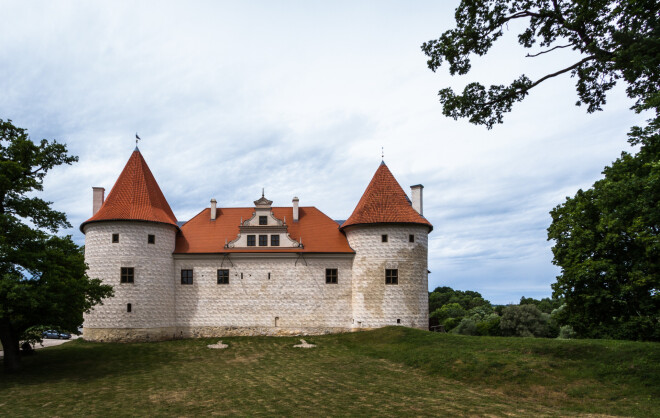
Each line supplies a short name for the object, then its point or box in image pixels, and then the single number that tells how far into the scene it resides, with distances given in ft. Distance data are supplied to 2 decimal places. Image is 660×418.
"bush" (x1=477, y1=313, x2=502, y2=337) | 142.31
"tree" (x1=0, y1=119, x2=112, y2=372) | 67.00
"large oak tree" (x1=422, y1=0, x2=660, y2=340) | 38.55
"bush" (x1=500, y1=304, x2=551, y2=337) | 134.00
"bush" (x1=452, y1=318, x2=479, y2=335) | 149.28
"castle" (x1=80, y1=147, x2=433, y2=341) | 101.91
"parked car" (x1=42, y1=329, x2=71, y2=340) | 170.52
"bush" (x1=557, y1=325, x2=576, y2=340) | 122.52
